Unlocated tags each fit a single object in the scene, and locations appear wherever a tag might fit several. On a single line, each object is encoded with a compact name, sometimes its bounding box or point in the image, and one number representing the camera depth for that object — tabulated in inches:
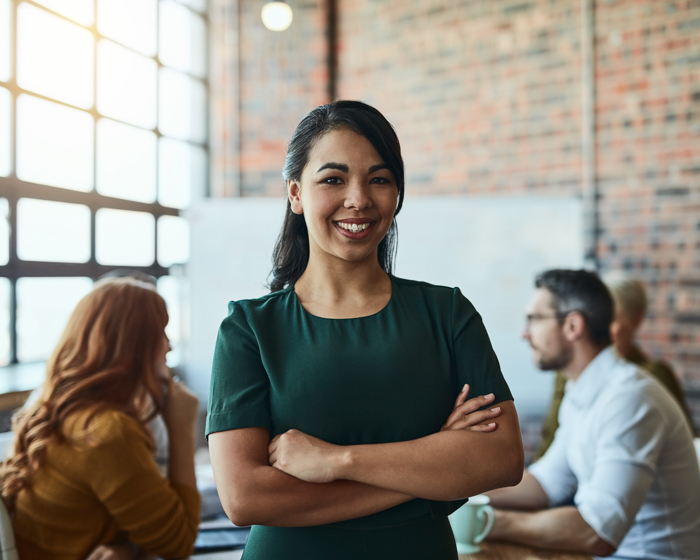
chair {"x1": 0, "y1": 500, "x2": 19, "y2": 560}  52.1
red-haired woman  56.6
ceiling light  130.9
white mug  52.4
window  126.1
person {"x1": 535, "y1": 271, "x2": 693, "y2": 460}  110.8
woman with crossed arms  39.2
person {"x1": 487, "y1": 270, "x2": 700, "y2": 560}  59.5
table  53.5
